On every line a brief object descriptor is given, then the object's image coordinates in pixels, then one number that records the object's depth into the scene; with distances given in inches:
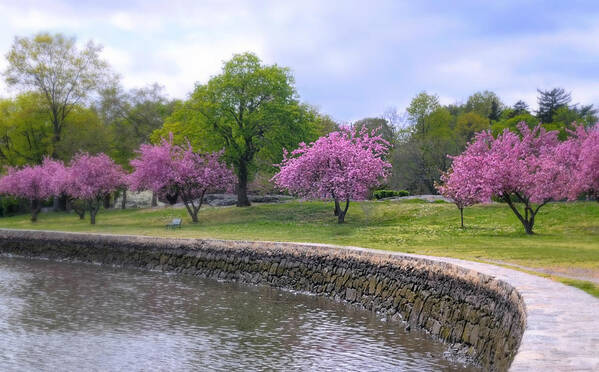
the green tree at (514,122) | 2832.2
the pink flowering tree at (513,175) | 1259.8
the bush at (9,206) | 2753.2
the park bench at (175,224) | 1736.0
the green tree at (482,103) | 3769.7
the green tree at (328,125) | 3333.4
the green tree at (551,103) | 2982.3
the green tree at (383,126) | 3462.8
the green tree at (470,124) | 3149.6
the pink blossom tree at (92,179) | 2017.7
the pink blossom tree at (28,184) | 2261.3
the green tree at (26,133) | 2667.3
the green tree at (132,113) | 2768.2
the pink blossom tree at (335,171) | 1625.2
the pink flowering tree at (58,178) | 2076.8
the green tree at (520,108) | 3075.8
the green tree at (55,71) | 2603.3
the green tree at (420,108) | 3420.3
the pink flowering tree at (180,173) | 1865.2
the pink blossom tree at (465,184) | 1326.3
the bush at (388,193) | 2277.3
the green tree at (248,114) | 2003.0
